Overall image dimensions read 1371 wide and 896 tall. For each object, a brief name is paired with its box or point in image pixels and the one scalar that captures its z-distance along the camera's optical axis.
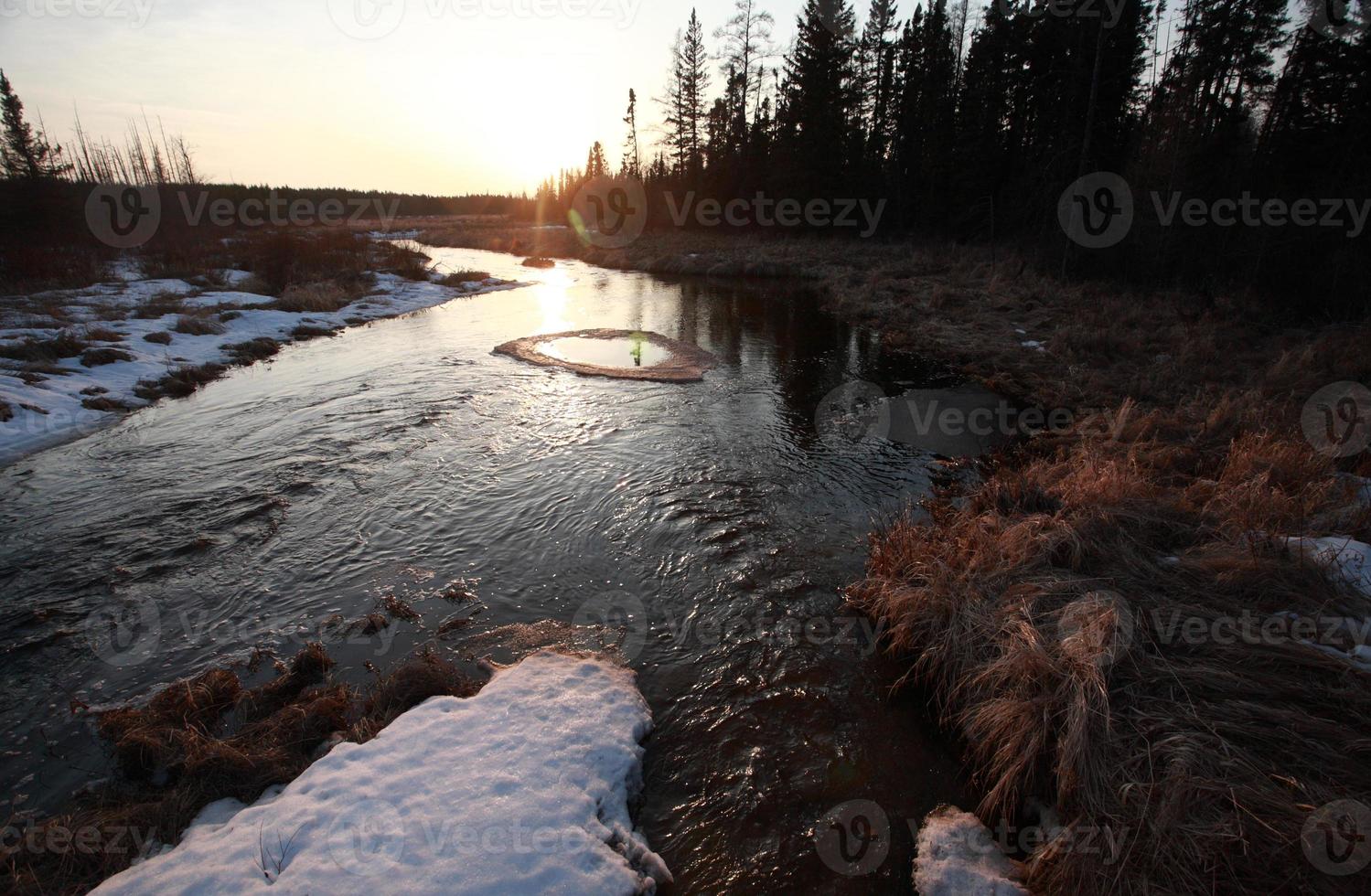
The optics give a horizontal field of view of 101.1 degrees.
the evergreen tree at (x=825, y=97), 36.50
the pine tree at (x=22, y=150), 28.86
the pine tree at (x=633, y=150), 53.68
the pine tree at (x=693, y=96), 47.00
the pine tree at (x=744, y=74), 43.47
